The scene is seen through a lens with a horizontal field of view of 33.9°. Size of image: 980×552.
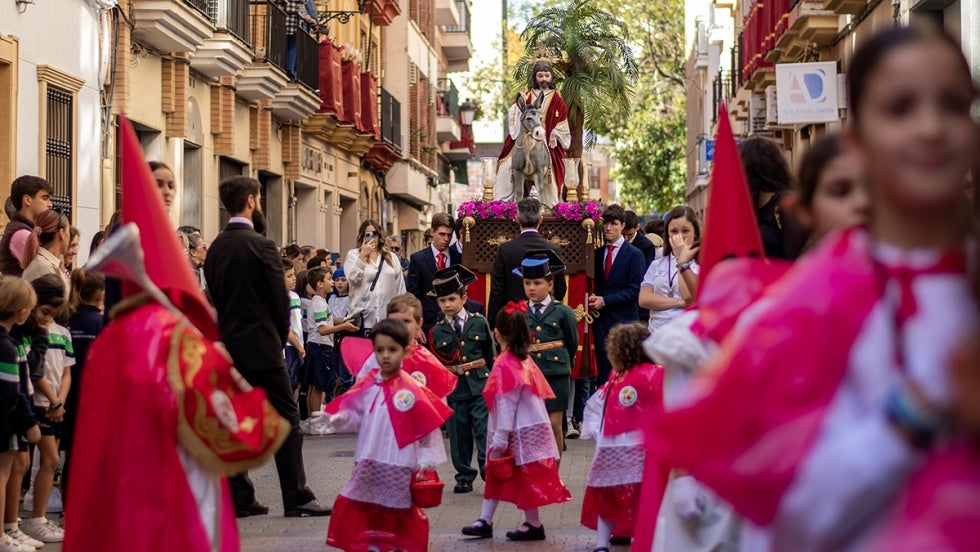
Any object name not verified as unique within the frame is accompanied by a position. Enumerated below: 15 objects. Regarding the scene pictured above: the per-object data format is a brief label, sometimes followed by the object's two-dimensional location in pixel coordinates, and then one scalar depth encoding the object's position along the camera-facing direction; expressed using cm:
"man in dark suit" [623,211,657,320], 1556
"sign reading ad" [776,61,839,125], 2178
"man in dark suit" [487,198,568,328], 1284
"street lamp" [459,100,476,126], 5806
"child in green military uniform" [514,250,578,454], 1112
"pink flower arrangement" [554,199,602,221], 1683
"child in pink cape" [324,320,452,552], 797
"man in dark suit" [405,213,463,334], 1431
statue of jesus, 1869
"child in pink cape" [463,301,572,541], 905
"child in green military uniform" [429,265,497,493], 1117
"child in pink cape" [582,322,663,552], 822
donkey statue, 1862
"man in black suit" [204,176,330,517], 956
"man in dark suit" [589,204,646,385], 1437
